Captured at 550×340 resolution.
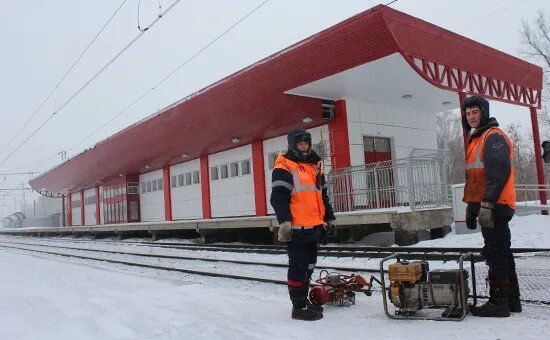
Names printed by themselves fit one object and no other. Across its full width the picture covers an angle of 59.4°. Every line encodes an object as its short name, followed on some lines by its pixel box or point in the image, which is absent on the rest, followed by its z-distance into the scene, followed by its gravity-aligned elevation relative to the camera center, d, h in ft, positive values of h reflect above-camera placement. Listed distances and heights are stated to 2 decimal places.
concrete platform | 40.32 -1.05
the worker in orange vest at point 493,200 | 13.42 +0.04
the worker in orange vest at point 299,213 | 15.44 +0.01
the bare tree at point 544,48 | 124.98 +38.92
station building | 41.88 +12.77
